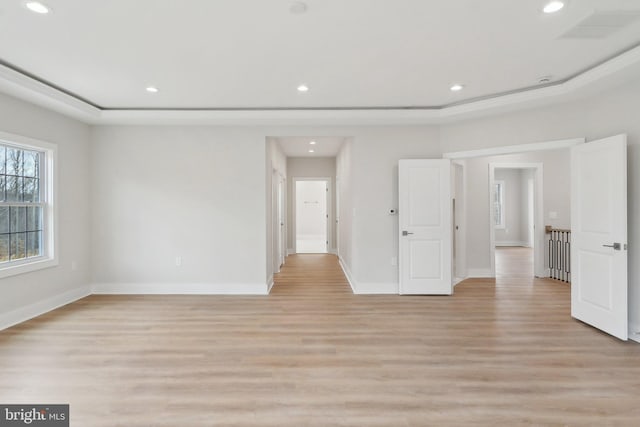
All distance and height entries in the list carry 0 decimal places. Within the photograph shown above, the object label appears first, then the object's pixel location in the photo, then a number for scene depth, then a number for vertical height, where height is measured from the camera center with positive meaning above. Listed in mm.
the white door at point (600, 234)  3195 -205
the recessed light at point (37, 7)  2250 +1469
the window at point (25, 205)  3730 +151
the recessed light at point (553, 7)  2257 +1451
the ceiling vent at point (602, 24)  2368 +1442
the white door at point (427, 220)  4840 -65
